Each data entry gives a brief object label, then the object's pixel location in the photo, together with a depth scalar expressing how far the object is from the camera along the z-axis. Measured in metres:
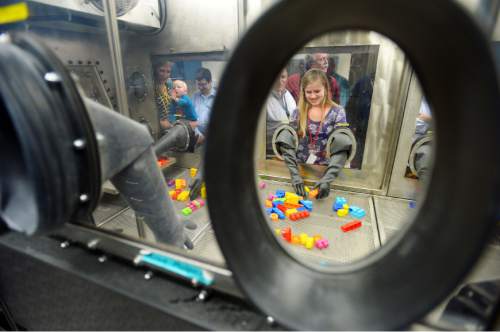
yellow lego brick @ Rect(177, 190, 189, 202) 1.69
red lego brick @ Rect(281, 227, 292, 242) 1.28
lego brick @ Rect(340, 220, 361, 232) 1.36
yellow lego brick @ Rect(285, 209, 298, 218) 1.50
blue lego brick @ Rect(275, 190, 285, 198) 1.73
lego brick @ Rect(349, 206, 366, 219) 1.50
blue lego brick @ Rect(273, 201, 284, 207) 1.62
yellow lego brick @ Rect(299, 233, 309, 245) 1.28
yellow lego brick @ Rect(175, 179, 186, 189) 1.85
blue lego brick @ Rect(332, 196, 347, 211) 1.57
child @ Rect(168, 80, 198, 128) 2.00
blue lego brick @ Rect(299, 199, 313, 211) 1.56
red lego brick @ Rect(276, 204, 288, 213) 1.57
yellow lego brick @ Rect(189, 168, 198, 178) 2.05
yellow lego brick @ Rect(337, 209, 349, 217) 1.50
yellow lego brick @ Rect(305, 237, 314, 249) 1.25
